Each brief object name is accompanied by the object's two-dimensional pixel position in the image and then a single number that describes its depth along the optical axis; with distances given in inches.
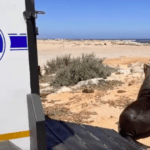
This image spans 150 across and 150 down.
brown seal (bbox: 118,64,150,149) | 170.1
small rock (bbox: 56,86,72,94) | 324.6
